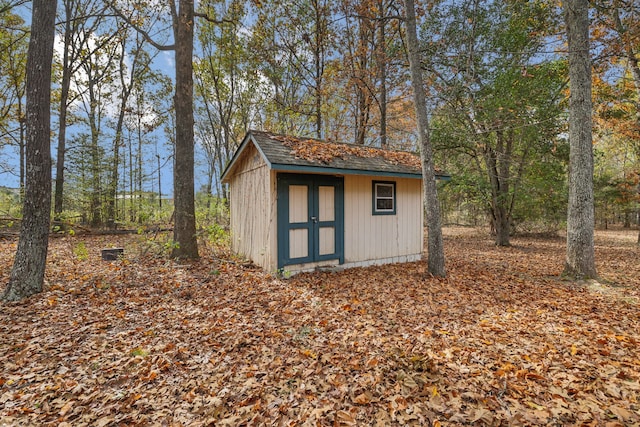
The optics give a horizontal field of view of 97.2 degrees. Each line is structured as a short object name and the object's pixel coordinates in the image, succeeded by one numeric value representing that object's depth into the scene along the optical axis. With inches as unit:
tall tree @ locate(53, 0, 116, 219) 460.1
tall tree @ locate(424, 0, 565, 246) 372.8
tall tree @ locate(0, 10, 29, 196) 482.3
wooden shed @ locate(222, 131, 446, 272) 249.4
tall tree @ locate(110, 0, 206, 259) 273.3
